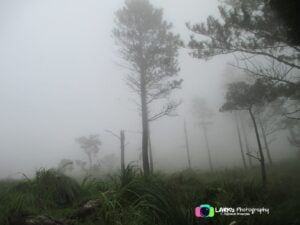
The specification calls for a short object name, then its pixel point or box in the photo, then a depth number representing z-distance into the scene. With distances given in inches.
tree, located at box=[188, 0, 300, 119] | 294.4
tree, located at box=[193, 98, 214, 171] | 1334.9
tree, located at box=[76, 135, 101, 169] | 1443.2
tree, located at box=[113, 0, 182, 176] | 526.9
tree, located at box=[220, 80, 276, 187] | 356.2
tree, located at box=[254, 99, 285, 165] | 959.0
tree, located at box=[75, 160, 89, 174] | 1365.7
